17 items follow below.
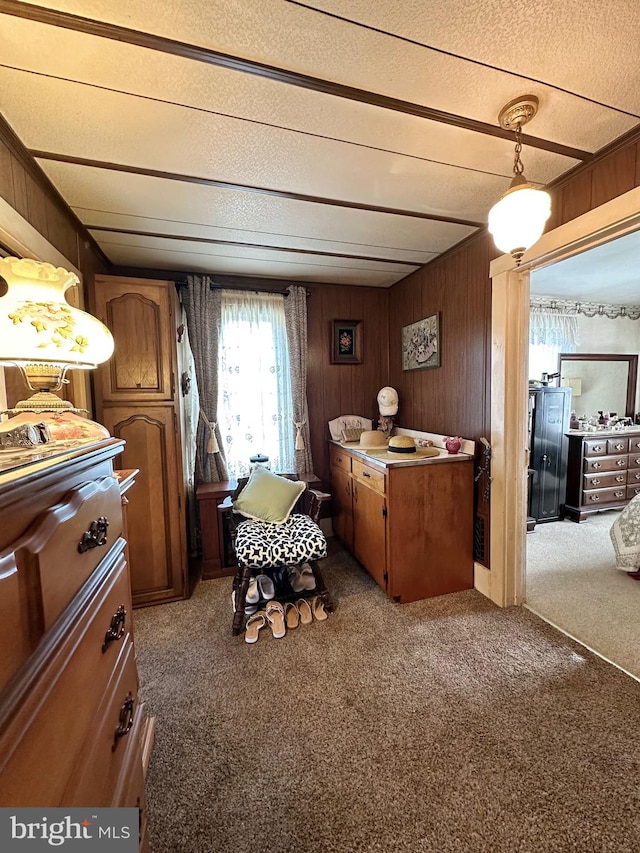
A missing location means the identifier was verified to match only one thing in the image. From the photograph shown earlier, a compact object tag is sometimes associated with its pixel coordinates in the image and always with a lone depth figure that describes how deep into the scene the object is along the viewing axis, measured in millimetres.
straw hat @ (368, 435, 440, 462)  2400
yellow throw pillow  2371
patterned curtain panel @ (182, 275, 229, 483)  2842
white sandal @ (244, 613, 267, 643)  1924
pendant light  1291
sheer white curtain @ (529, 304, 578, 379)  4012
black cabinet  3543
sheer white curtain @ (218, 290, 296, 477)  3012
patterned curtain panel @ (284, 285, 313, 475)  3084
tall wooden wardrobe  2223
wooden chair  2035
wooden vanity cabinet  2211
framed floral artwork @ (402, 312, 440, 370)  2744
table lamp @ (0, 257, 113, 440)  955
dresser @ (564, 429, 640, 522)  3666
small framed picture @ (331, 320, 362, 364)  3293
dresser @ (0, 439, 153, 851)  483
